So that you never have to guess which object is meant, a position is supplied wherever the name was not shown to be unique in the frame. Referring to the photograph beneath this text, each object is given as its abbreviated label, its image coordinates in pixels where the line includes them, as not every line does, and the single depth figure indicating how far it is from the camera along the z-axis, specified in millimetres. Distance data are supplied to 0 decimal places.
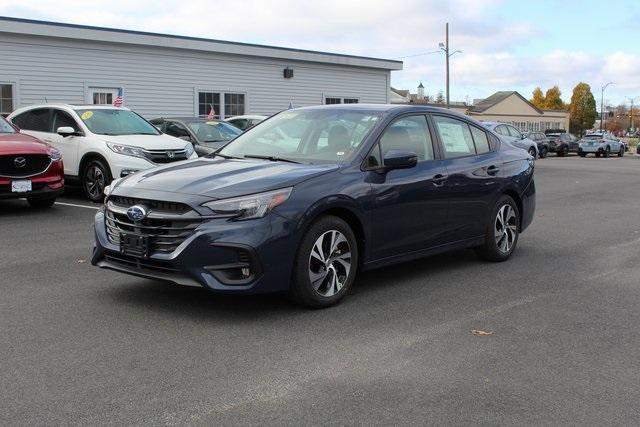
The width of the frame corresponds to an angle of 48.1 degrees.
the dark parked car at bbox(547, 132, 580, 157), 40312
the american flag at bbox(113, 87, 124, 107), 19448
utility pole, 46406
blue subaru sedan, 5000
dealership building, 18750
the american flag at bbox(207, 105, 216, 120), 21766
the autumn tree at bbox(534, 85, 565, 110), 98500
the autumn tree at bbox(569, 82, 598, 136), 97812
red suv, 10008
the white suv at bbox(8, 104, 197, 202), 11664
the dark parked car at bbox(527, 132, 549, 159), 36469
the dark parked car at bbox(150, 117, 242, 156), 14869
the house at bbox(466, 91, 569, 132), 74688
